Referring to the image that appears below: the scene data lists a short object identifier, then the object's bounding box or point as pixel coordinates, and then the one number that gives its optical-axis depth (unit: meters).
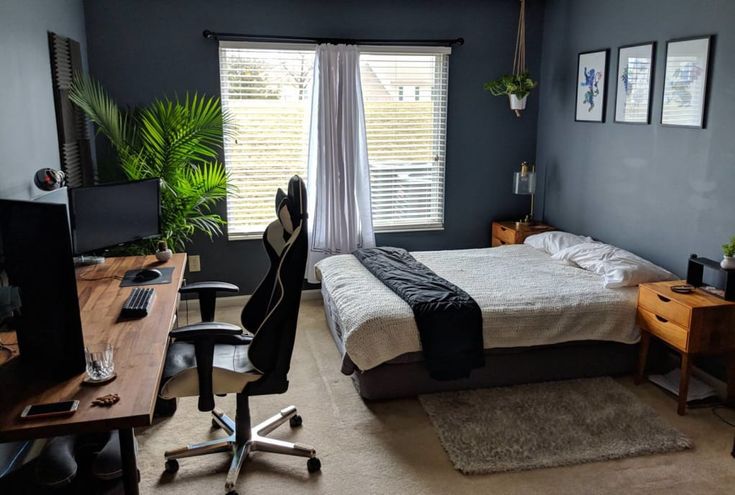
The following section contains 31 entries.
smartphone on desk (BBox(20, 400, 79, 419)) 1.80
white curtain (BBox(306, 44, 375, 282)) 4.73
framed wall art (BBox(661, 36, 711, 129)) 3.58
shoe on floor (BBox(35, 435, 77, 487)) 2.05
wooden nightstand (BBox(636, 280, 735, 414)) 3.14
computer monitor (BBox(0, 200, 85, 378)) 1.92
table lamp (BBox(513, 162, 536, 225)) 5.05
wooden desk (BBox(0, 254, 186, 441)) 1.78
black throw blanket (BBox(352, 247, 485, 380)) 3.26
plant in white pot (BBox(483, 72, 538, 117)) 4.84
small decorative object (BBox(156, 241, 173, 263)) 3.49
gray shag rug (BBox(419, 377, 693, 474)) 2.87
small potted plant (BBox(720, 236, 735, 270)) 3.18
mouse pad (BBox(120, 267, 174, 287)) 3.08
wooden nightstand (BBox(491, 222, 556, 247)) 5.00
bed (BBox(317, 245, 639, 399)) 3.25
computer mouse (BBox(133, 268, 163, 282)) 3.13
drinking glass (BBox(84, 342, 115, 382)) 2.02
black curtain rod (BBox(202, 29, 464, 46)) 4.55
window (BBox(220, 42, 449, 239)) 4.73
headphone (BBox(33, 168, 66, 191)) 2.91
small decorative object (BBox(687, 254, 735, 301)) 3.19
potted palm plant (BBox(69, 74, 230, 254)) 3.99
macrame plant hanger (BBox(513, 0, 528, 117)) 5.04
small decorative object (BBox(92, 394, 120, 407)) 1.86
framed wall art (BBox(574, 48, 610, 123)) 4.48
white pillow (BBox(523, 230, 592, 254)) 4.46
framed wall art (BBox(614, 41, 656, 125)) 4.01
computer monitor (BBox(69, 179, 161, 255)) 3.16
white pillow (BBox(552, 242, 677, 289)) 3.67
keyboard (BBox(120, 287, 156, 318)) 2.61
